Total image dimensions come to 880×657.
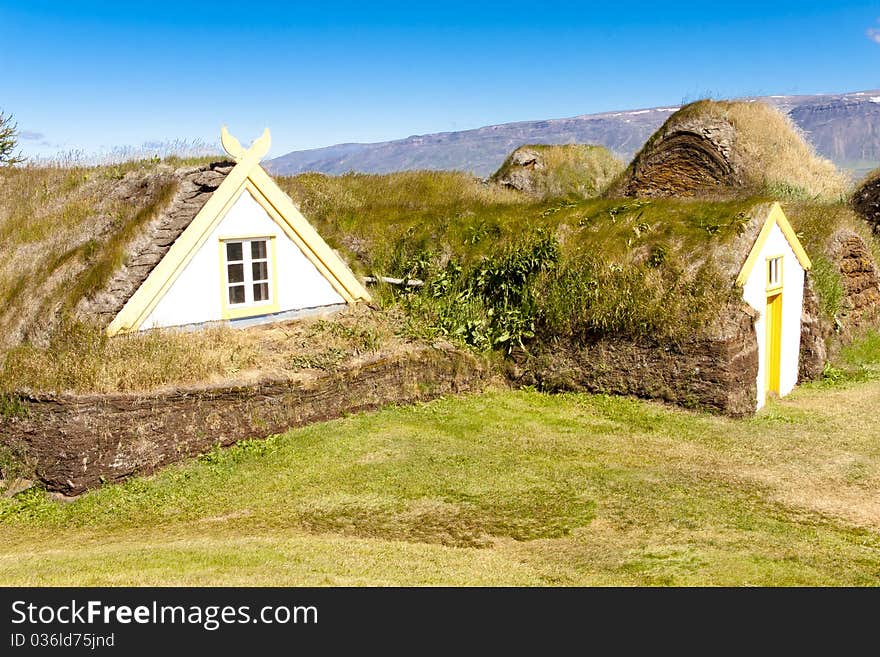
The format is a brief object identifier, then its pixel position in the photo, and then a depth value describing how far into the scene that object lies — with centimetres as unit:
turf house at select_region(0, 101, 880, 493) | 1112
